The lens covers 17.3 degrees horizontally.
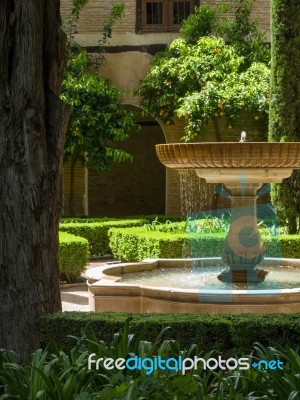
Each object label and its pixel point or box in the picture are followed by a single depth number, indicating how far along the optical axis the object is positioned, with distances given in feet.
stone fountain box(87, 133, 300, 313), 24.70
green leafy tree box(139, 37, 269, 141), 55.72
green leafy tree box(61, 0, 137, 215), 56.95
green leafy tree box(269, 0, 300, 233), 47.11
